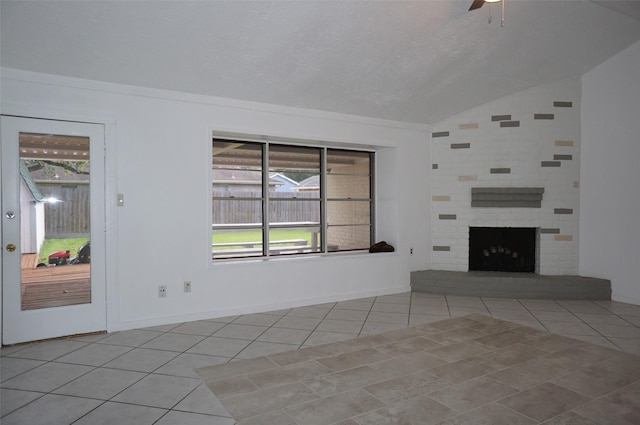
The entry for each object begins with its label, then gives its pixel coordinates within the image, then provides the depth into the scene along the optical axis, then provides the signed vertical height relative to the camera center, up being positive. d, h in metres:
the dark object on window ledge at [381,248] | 5.74 -0.58
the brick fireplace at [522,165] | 5.75 +0.59
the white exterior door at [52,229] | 3.56 -0.21
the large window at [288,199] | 4.98 +0.10
